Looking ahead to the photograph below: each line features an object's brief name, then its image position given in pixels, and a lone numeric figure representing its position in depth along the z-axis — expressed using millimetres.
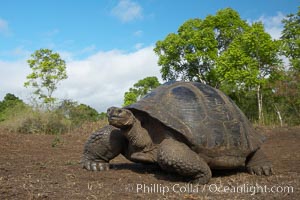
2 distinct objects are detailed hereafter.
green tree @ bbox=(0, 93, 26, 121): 16158
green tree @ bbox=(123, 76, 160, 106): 45062
